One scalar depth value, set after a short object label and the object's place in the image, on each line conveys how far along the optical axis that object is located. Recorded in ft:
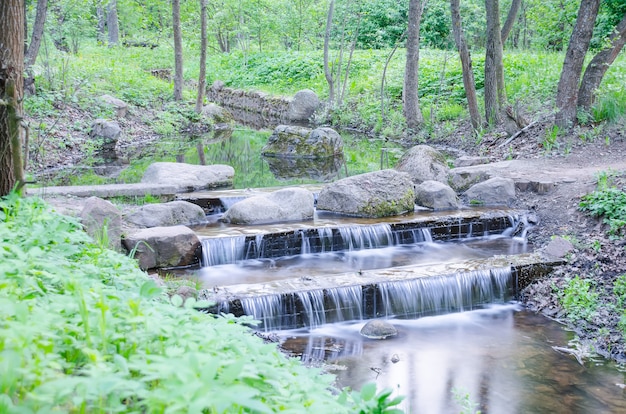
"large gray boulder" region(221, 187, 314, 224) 34.65
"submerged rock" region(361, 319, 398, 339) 23.68
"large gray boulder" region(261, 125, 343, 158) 56.13
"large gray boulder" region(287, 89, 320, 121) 78.59
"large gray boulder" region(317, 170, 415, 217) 36.52
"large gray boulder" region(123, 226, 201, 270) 27.37
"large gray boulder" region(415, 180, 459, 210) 37.93
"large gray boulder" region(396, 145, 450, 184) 43.08
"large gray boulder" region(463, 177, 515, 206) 37.86
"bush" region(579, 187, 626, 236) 29.37
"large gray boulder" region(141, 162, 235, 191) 41.27
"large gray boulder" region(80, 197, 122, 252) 25.04
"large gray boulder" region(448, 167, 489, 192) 41.55
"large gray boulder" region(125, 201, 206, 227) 32.04
